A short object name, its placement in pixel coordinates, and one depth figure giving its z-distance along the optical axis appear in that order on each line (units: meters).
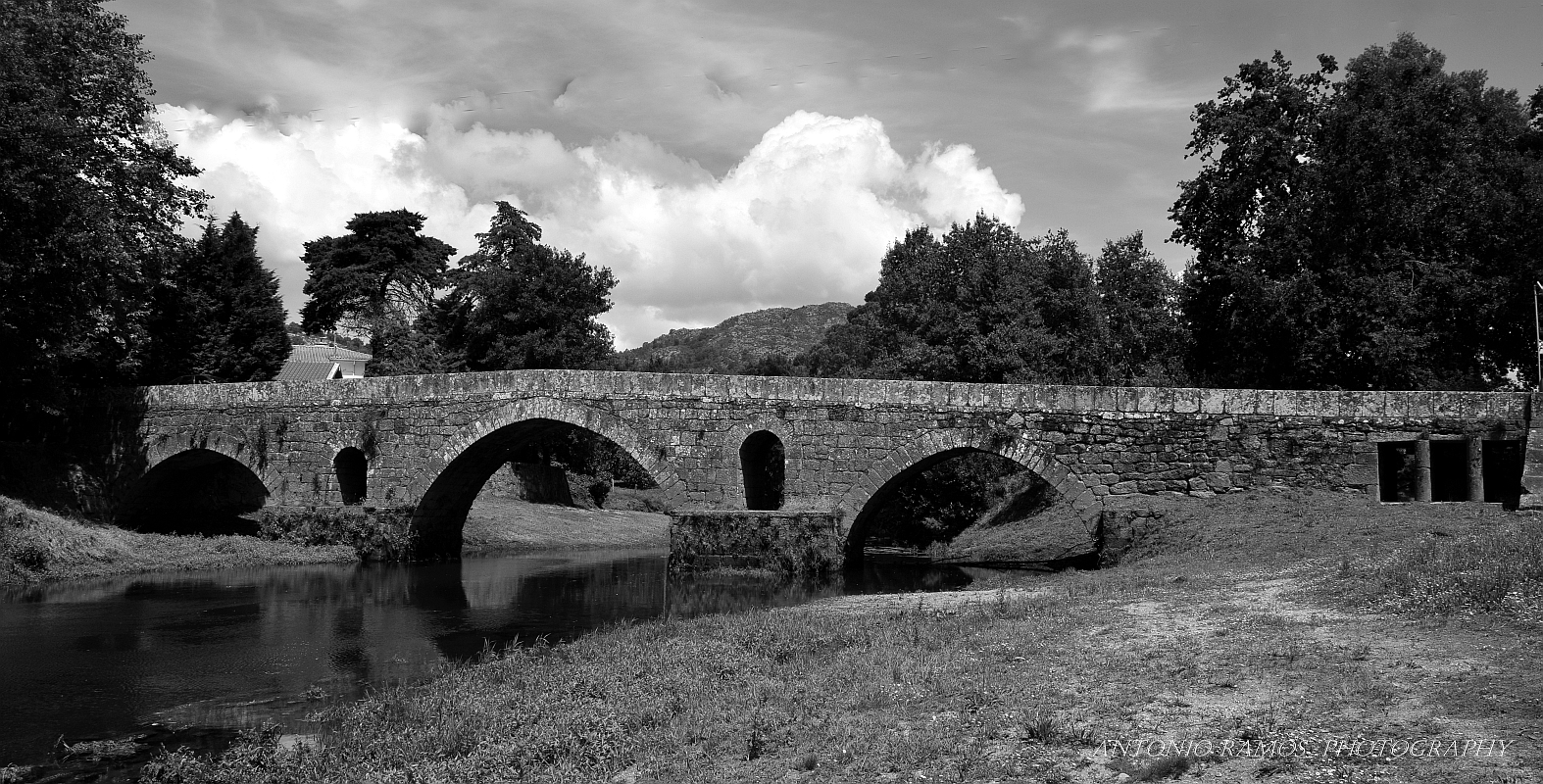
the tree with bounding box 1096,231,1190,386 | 33.81
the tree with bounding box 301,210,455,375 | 46.84
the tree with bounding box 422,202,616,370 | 37.97
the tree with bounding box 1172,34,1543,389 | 22.34
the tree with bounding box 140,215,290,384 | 33.06
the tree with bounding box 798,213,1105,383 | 31.77
